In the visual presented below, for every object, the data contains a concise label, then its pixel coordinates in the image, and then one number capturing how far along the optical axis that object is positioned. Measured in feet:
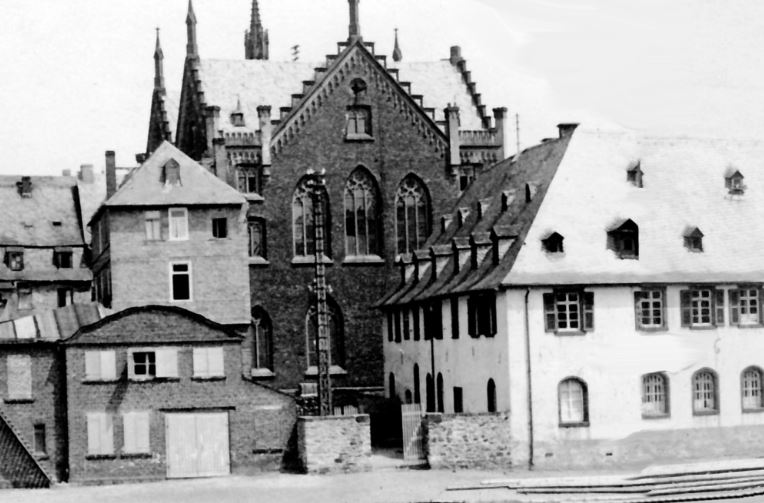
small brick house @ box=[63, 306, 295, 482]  186.80
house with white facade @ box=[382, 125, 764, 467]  192.34
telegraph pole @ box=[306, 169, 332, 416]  195.93
